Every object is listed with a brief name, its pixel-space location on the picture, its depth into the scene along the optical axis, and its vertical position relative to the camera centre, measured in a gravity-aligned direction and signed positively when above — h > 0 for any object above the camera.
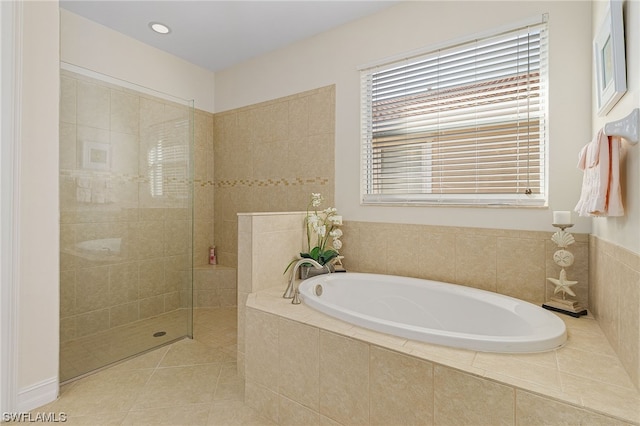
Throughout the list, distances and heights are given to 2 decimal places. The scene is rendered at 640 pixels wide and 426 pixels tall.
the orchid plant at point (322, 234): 2.35 -0.17
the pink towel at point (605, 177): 1.21 +0.13
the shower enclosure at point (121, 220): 2.06 -0.05
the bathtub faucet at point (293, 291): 1.81 -0.45
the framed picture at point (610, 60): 1.18 +0.60
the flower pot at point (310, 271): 2.34 -0.42
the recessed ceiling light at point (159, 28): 2.69 +1.55
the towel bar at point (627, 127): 1.07 +0.29
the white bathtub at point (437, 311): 1.27 -0.51
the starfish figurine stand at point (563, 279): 1.69 -0.36
